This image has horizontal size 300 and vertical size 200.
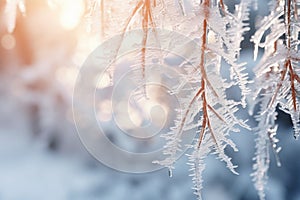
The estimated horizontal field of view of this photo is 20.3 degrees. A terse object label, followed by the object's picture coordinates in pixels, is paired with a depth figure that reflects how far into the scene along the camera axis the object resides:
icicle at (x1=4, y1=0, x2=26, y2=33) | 0.75
